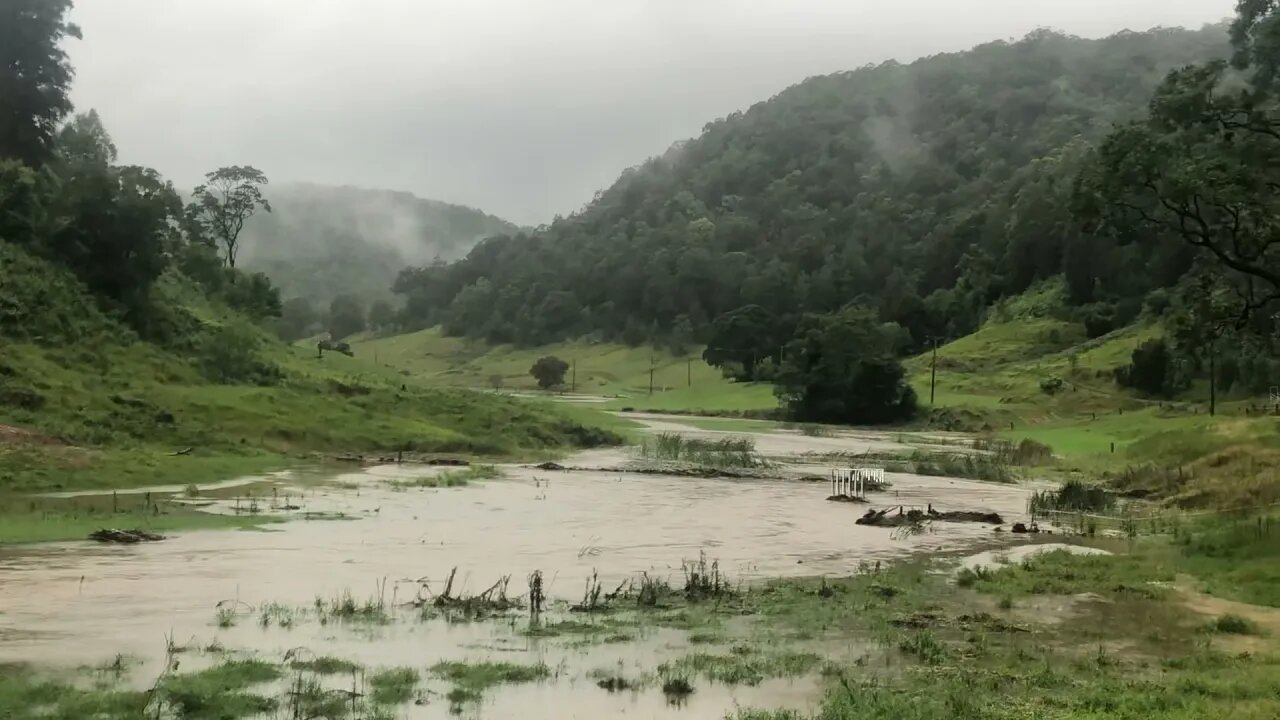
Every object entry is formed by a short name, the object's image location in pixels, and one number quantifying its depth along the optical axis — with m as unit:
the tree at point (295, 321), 165.70
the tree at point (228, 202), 105.62
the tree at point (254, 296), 85.69
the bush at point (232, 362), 55.91
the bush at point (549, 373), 151.50
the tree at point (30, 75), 70.62
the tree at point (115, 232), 54.84
